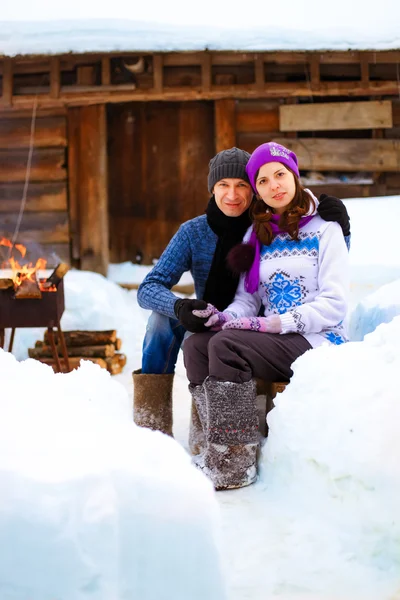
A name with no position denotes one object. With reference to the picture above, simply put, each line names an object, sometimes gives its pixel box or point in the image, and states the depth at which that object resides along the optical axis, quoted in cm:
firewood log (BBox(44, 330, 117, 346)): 636
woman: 302
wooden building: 784
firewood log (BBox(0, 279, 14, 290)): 549
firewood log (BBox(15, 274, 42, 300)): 550
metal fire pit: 557
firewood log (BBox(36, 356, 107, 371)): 617
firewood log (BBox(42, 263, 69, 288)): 562
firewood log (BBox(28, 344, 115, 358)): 617
